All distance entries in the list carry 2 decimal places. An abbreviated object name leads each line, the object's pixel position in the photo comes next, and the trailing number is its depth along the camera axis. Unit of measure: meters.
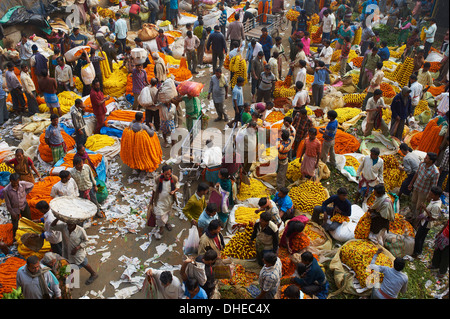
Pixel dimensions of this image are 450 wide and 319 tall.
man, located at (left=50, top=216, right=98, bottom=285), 6.17
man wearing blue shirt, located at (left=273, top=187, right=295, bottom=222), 7.17
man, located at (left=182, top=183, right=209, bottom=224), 6.86
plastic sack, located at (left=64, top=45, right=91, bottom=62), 11.16
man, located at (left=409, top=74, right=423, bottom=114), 9.95
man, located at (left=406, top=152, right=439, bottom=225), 7.22
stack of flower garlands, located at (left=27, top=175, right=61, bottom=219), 7.77
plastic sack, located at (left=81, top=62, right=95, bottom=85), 10.62
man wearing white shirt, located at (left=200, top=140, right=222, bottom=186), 7.87
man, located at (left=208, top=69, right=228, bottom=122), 10.32
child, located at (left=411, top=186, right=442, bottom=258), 6.55
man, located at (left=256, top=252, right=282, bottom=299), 5.32
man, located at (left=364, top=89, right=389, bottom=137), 9.69
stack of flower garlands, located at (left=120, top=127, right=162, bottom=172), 8.51
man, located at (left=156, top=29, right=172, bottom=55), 13.50
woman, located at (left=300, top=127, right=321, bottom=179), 8.09
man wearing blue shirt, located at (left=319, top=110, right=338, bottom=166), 8.70
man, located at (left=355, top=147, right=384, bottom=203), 7.74
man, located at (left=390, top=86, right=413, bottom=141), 9.57
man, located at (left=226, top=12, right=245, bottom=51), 13.29
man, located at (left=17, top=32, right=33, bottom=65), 12.37
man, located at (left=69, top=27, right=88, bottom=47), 12.86
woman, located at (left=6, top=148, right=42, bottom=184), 7.71
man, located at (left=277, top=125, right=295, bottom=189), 8.30
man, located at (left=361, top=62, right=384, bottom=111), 10.35
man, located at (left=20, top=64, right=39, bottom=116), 10.70
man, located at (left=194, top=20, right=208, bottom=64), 14.00
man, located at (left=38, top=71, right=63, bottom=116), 10.22
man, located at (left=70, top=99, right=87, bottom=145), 9.05
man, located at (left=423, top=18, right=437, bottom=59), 13.80
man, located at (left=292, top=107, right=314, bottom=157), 9.06
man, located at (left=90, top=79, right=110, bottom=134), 9.57
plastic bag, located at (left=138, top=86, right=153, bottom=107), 9.54
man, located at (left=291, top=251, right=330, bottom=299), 5.65
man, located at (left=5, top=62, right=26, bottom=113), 10.60
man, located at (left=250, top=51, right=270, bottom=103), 11.18
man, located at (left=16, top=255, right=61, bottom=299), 5.34
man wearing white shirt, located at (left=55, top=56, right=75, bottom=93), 11.25
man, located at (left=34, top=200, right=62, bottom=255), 6.24
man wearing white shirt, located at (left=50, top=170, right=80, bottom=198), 6.83
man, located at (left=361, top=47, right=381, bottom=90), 11.65
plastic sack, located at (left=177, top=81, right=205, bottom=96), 9.30
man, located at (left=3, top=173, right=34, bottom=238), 7.13
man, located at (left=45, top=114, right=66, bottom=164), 8.71
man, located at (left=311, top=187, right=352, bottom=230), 7.20
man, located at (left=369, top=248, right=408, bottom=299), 5.56
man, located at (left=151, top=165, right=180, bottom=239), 7.11
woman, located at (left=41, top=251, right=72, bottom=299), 5.77
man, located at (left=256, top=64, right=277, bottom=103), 10.66
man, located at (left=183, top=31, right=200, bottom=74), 12.90
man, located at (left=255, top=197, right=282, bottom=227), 6.56
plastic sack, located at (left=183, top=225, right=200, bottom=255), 6.31
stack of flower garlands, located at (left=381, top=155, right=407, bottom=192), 8.68
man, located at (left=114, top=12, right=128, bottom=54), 13.93
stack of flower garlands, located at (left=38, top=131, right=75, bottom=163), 9.38
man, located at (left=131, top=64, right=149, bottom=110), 10.65
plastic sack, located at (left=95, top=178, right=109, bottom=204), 8.19
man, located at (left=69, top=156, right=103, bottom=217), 7.24
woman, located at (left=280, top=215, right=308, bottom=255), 6.50
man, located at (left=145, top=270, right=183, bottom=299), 5.23
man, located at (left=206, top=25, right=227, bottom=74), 12.53
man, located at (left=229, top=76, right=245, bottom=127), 9.87
